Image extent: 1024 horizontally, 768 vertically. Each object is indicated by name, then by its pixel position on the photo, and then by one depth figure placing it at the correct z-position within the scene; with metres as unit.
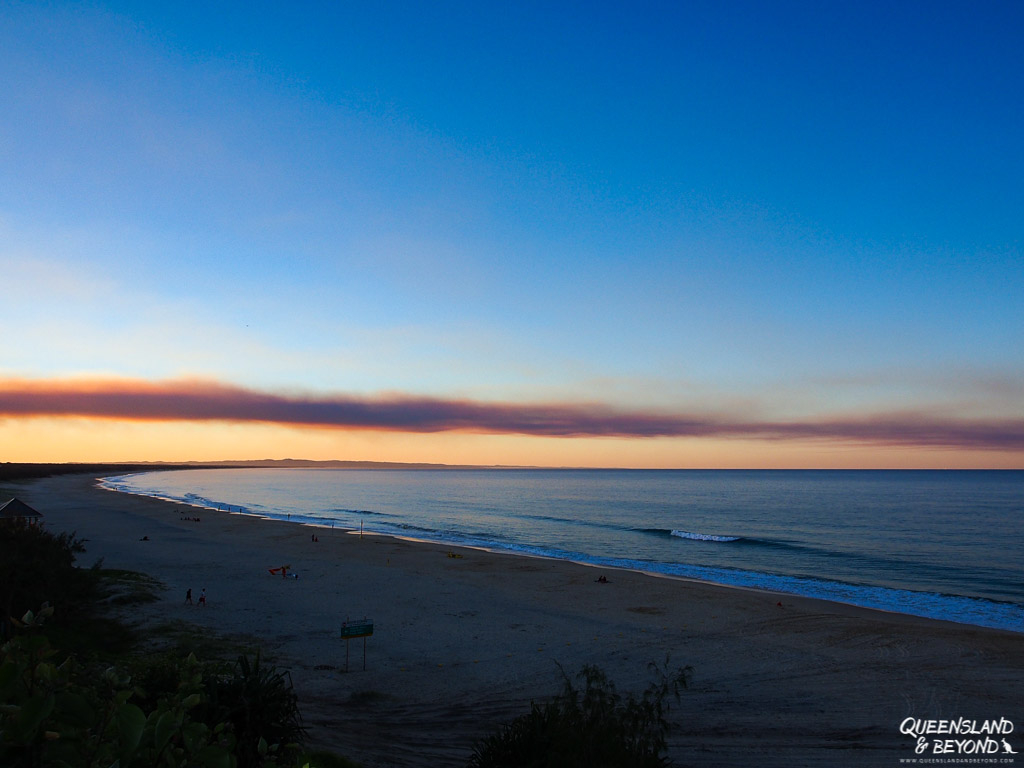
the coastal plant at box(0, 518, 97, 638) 16.50
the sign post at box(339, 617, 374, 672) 17.28
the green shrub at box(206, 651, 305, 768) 9.78
